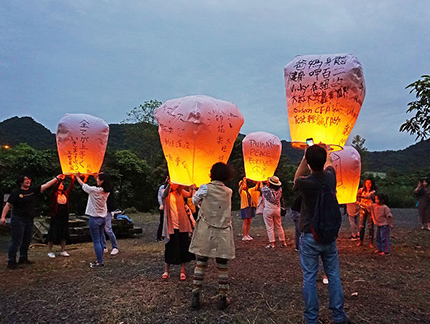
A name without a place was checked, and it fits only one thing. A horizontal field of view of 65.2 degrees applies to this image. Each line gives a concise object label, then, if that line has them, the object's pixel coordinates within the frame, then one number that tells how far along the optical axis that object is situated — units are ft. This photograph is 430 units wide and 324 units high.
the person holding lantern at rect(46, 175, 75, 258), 25.23
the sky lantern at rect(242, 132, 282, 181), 29.27
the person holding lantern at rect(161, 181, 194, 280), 17.29
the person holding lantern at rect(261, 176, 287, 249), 27.40
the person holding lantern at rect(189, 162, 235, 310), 13.73
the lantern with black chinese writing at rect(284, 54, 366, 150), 16.06
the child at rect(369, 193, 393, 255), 24.59
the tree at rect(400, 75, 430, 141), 22.04
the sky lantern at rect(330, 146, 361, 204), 24.13
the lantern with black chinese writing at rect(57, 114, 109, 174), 20.57
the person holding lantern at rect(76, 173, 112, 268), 21.52
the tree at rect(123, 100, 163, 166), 106.93
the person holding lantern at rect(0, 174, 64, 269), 21.66
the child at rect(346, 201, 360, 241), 31.22
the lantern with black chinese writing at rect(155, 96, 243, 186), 15.08
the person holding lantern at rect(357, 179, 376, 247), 27.41
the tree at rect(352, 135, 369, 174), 111.96
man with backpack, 11.39
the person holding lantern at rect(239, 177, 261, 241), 31.37
